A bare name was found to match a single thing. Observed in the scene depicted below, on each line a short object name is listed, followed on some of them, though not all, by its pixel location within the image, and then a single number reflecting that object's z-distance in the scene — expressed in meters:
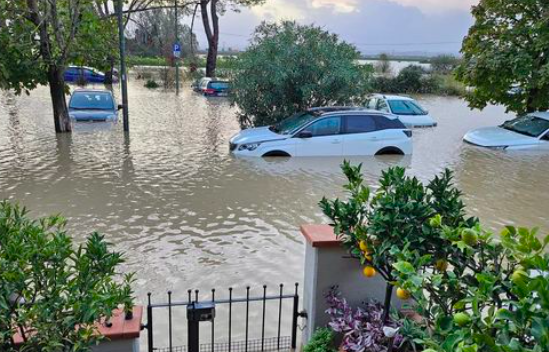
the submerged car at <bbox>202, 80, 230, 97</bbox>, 24.39
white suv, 10.66
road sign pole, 25.58
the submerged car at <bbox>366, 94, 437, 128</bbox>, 15.84
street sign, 27.35
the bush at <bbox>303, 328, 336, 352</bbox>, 3.24
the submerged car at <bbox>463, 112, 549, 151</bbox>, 12.23
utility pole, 12.58
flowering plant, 2.89
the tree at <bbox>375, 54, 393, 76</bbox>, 32.41
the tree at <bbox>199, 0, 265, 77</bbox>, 29.56
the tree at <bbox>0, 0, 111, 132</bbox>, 10.64
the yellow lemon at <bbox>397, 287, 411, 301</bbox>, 2.19
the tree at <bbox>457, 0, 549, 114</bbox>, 13.20
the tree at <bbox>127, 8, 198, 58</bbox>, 40.94
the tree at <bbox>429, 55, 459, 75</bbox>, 36.74
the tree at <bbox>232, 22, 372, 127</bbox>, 12.04
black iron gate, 3.23
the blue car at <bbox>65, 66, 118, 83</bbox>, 29.36
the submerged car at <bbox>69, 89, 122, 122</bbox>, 13.78
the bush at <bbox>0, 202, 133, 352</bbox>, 2.09
